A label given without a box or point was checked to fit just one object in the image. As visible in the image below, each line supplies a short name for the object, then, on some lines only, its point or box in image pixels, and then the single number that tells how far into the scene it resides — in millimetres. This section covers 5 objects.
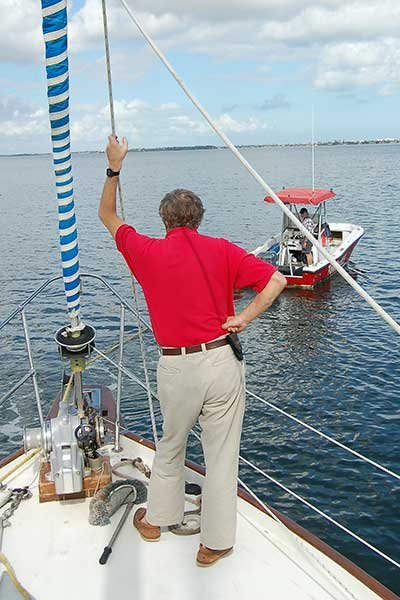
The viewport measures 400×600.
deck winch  4008
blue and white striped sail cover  3531
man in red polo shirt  3277
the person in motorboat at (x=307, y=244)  18812
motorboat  18469
